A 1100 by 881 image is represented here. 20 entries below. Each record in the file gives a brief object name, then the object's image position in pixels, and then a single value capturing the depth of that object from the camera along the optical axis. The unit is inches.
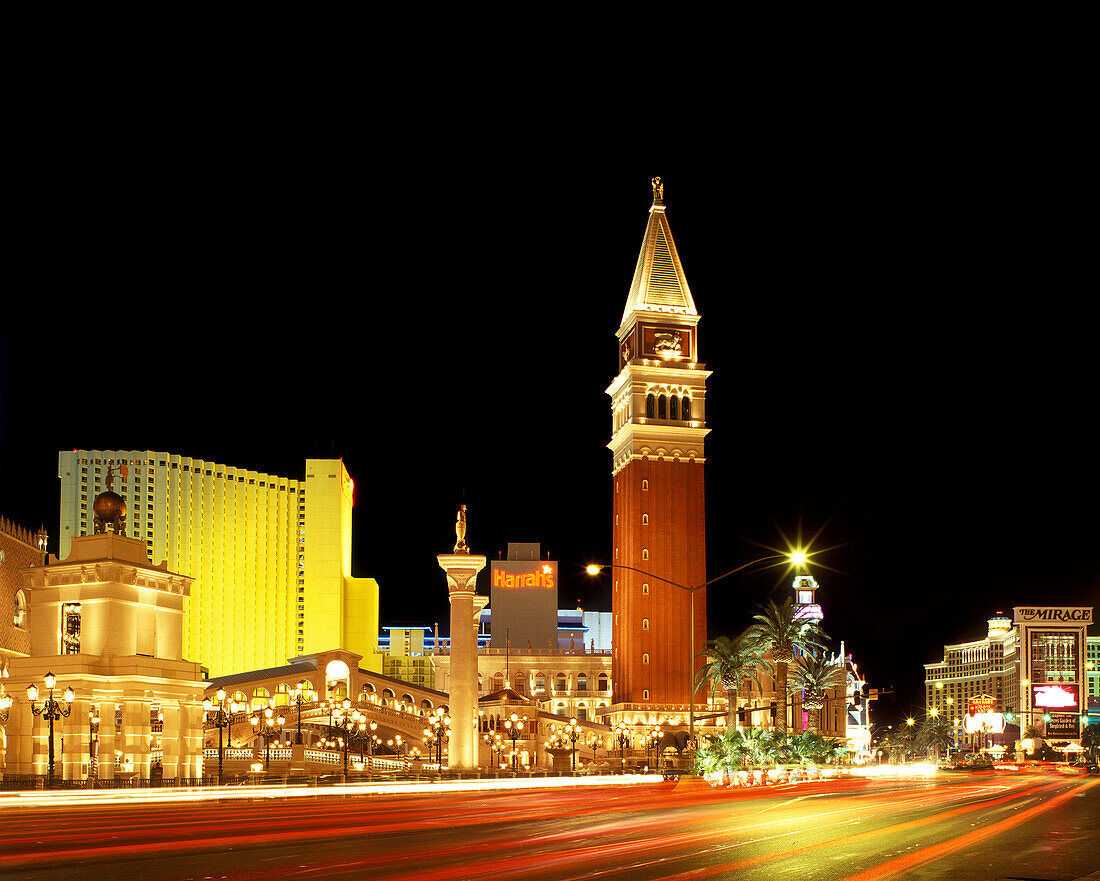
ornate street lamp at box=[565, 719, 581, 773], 3701.8
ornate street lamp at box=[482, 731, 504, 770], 3833.7
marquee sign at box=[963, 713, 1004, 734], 5634.8
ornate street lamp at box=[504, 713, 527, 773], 3570.4
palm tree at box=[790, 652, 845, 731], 3826.3
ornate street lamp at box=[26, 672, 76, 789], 1595.7
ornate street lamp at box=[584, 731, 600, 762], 4072.3
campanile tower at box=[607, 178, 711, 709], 4242.1
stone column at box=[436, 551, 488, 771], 2429.9
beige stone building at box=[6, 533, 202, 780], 1945.1
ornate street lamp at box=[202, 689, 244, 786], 2058.3
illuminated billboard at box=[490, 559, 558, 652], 5260.8
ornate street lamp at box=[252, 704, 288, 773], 2578.7
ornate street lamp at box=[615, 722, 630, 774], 4124.3
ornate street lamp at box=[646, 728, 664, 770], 3649.6
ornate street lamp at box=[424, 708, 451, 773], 3476.9
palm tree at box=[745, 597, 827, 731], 3117.6
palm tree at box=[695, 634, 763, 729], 3324.3
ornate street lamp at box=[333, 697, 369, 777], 3327.0
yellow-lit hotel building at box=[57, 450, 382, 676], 6181.1
